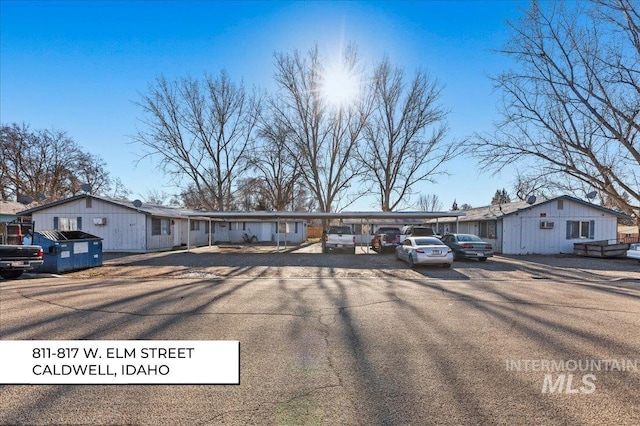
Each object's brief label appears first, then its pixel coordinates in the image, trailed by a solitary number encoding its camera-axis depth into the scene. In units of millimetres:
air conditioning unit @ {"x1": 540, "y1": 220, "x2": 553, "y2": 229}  23703
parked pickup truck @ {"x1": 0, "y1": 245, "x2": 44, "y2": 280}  11727
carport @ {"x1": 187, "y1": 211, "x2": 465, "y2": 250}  22250
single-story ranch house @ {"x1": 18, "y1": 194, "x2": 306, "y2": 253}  23125
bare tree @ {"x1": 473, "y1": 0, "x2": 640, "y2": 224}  17250
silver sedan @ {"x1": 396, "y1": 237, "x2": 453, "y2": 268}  15344
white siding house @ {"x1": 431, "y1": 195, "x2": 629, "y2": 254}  23859
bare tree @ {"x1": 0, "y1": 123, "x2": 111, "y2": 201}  36938
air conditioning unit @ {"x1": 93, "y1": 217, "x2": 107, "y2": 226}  22962
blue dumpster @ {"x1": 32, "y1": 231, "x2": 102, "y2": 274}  13703
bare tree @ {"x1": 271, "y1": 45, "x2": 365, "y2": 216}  34625
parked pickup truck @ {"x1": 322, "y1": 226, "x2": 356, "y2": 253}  23094
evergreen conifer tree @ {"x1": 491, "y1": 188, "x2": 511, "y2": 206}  76962
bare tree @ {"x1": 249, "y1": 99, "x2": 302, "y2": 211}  35594
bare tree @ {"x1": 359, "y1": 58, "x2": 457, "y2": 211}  34969
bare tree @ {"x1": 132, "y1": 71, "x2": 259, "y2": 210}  37094
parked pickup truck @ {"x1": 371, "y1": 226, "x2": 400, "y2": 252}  24016
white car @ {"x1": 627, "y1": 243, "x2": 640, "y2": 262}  17969
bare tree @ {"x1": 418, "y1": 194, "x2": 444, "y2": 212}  85044
